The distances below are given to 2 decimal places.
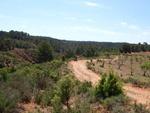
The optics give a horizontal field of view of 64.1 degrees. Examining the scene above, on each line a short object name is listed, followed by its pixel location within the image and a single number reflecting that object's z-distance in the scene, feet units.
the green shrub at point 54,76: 41.49
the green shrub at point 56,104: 18.52
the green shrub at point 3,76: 30.01
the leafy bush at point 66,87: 19.95
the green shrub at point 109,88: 22.79
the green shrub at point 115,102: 18.98
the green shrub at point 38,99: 23.23
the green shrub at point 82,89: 29.54
